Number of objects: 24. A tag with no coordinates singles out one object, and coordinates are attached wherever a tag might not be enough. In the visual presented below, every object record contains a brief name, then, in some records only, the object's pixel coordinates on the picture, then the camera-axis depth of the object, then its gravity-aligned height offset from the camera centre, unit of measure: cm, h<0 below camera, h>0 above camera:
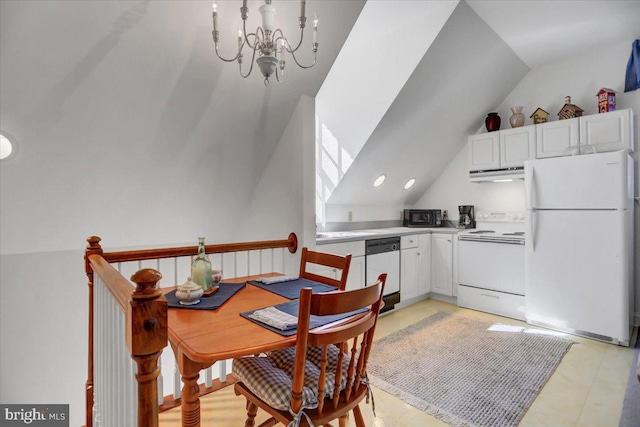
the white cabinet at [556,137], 335 +80
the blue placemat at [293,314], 119 -42
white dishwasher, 340 -53
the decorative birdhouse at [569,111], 347 +109
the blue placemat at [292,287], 167 -39
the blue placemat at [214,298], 144 -39
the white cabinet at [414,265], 379 -62
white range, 344 -62
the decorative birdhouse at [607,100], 326 +113
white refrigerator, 278 -29
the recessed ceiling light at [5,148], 181 +40
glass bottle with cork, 163 -27
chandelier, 161 +87
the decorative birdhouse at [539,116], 371 +112
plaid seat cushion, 122 -67
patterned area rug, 200 -118
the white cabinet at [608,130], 306 +80
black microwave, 467 -6
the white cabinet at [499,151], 366 +74
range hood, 374 +46
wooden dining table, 105 -43
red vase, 405 +115
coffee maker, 440 -5
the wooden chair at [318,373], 109 -66
